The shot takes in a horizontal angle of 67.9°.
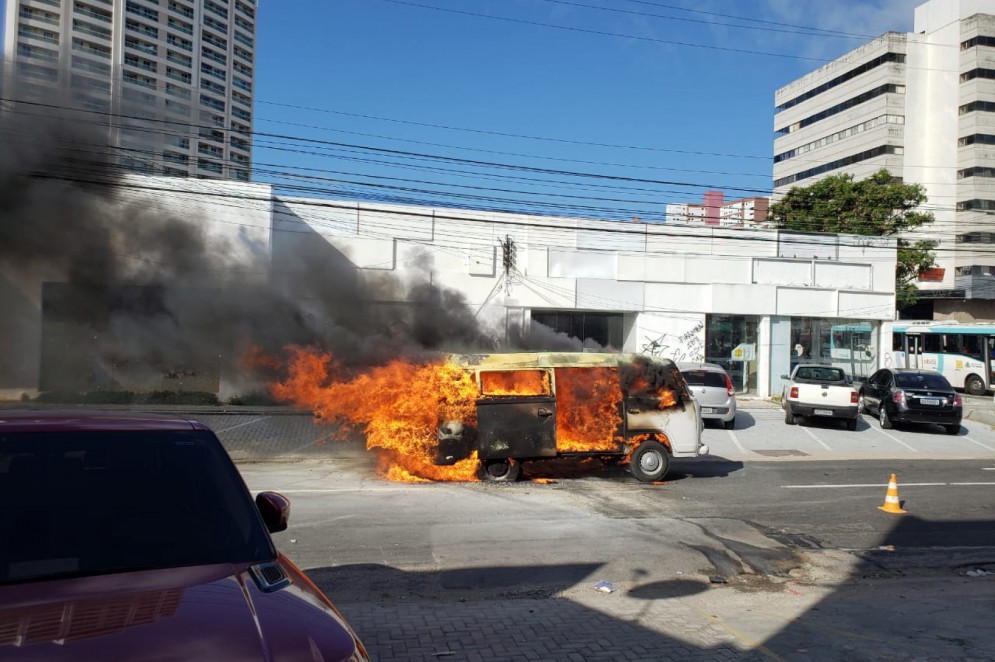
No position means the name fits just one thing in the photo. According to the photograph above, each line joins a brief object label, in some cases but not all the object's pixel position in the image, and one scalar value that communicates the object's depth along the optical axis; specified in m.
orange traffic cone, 9.71
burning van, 10.74
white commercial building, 23.33
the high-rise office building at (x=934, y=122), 62.22
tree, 35.44
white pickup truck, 17.36
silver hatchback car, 17.39
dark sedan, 17.61
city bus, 29.30
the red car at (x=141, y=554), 2.24
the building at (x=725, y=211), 30.28
